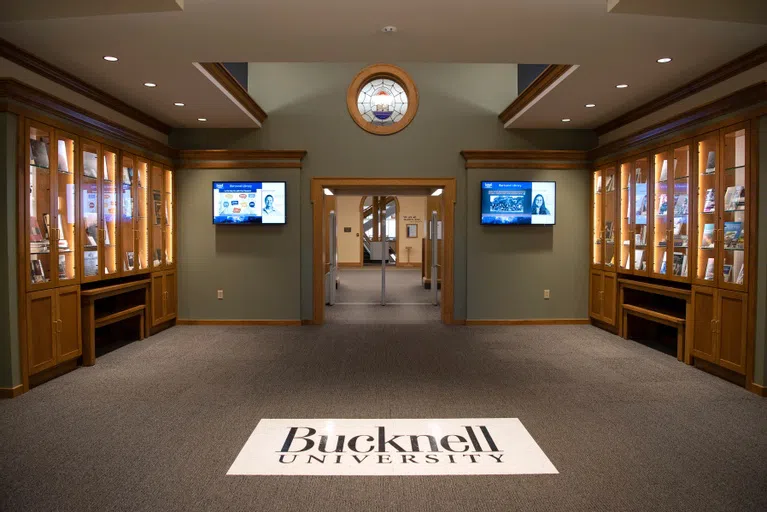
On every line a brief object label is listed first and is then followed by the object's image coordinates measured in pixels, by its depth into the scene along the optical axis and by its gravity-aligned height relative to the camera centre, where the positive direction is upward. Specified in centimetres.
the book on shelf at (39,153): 435 +75
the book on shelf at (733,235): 445 +3
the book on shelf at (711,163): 486 +75
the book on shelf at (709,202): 484 +36
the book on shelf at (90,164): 514 +77
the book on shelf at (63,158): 473 +77
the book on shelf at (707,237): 487 +1
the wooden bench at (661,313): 515 -87
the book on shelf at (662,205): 563 +38
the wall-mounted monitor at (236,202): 721 +51
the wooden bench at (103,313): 504 -88
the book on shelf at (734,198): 443 +37
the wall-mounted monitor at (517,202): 730 +53
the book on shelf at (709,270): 484 -32
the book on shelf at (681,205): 525 +36
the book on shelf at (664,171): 562 +77
